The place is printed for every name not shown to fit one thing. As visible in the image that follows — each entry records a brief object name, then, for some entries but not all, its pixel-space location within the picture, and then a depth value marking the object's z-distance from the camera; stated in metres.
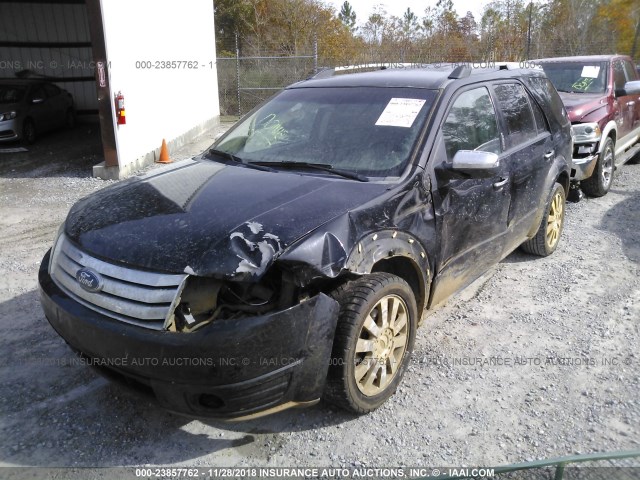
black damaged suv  2.56
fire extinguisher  9.09
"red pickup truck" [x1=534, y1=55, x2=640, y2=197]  7.28
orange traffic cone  10.50
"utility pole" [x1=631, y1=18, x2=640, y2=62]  24.95
